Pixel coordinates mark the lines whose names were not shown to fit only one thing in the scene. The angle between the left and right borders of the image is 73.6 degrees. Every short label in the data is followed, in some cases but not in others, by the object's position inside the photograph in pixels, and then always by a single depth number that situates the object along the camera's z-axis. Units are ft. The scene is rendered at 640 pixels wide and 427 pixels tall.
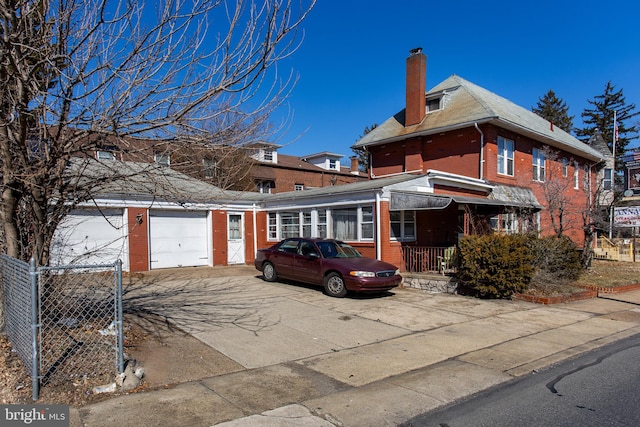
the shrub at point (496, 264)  36.42
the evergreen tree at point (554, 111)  180.34
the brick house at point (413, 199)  50.14
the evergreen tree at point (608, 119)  170.72
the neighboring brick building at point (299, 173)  107.86
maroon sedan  36.27
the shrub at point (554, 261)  39.99
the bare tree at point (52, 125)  17.89
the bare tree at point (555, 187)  50.85
